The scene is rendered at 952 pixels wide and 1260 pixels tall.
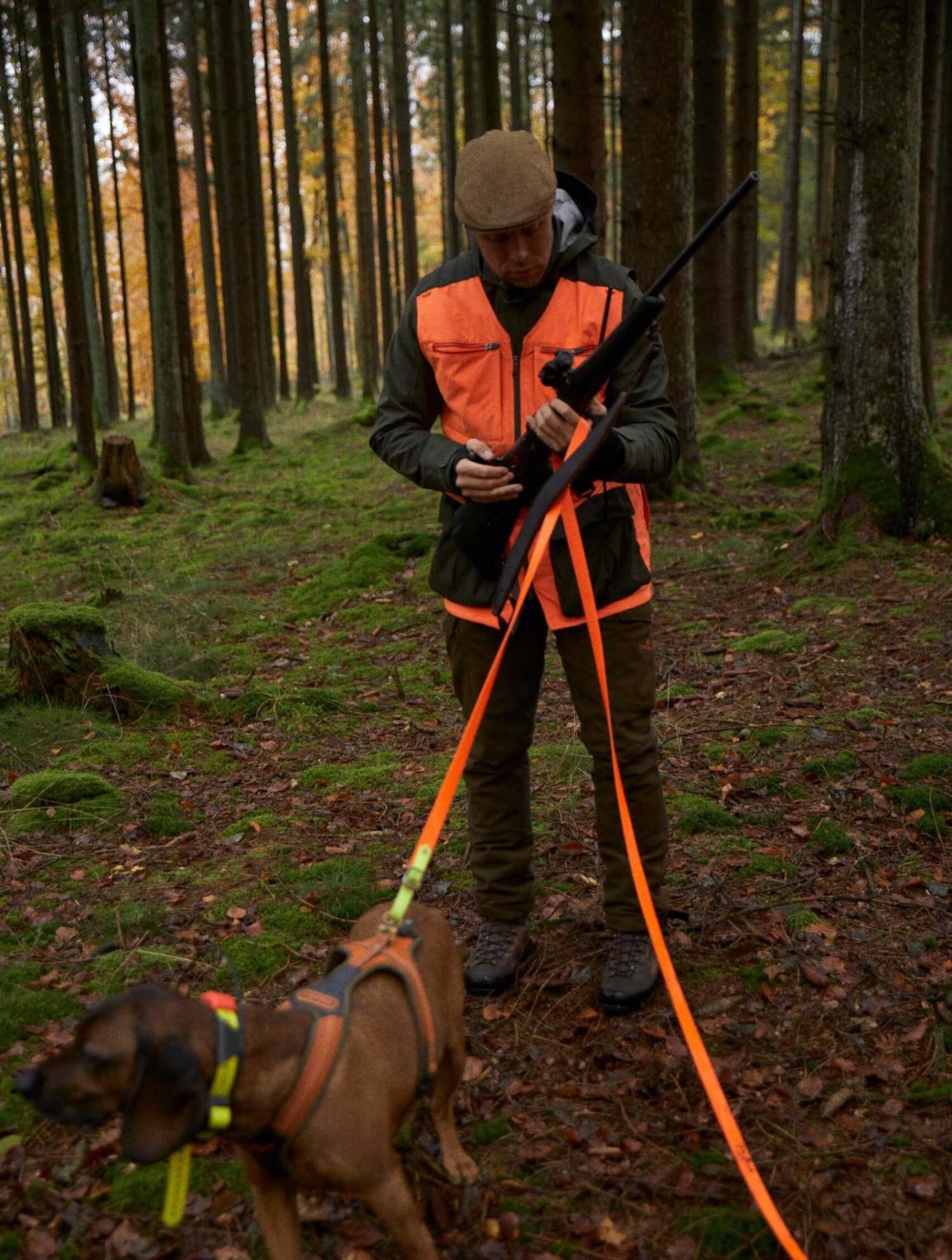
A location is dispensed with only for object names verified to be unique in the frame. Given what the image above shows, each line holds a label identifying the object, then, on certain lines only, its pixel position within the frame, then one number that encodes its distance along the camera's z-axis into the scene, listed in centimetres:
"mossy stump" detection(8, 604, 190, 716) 682
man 345
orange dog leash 265
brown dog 207
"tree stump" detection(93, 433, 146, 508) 1417
